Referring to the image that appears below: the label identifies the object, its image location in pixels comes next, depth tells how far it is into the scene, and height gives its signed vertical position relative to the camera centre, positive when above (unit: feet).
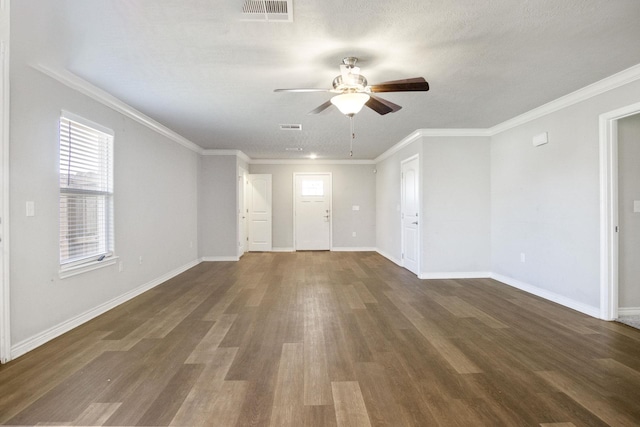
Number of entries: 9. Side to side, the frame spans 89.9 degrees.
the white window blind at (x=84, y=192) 10.16 +0.73
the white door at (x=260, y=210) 27.40 +0.24
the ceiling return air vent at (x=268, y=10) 6.43 +4.21
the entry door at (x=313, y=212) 27.71 +0.05
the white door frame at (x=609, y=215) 10.66 -0.12
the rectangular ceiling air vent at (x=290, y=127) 15.99 +4.33
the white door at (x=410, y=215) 18.03 -0.17
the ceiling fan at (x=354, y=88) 8.29 +3.29
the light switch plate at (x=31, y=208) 8.66 +0.15
